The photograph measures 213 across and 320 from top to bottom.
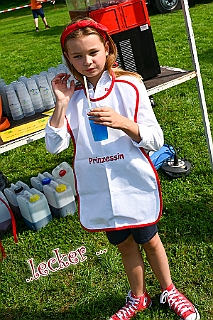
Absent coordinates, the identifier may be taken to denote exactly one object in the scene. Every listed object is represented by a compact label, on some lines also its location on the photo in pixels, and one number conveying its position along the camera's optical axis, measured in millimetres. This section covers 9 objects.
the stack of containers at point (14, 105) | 3090
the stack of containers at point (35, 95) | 3172
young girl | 1739
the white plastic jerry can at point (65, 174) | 3607
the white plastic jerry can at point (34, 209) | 3279
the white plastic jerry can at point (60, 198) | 3352
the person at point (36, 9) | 13112
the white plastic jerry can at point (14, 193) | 3509
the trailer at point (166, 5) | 11727
